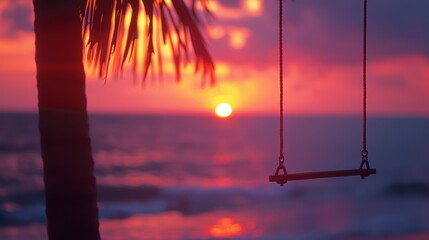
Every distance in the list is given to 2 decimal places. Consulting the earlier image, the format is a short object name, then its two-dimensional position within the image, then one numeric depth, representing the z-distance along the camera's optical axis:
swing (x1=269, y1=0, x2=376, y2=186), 3.83
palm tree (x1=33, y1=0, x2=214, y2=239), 2.98
